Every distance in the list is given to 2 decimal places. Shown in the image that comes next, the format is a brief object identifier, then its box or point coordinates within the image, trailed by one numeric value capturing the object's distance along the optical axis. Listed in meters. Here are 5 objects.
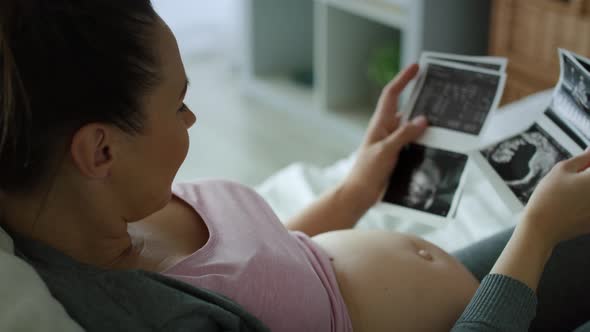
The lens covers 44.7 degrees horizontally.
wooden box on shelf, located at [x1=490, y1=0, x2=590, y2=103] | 1.93
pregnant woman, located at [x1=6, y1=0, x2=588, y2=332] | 0.68
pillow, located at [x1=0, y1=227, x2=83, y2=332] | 0.67
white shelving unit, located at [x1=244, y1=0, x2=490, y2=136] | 2.25
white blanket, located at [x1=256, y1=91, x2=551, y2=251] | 1.35
